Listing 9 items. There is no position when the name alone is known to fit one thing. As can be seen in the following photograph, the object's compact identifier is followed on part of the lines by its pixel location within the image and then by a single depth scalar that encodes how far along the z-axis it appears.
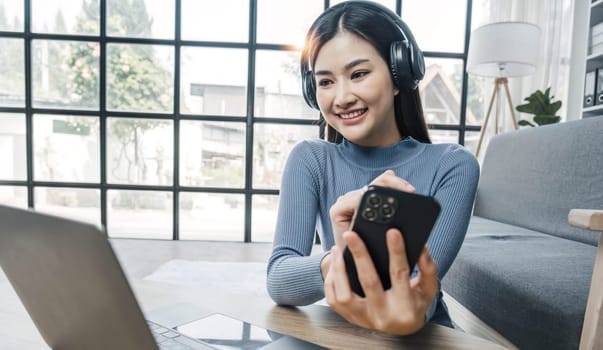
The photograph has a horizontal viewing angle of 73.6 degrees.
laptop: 0.30
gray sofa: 0.98
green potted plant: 2.62
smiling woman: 0.68
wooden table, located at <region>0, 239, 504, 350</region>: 0.52
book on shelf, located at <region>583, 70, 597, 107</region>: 2.43
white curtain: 3.08
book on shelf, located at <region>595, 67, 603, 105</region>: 2.36
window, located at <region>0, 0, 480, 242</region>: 3.45
